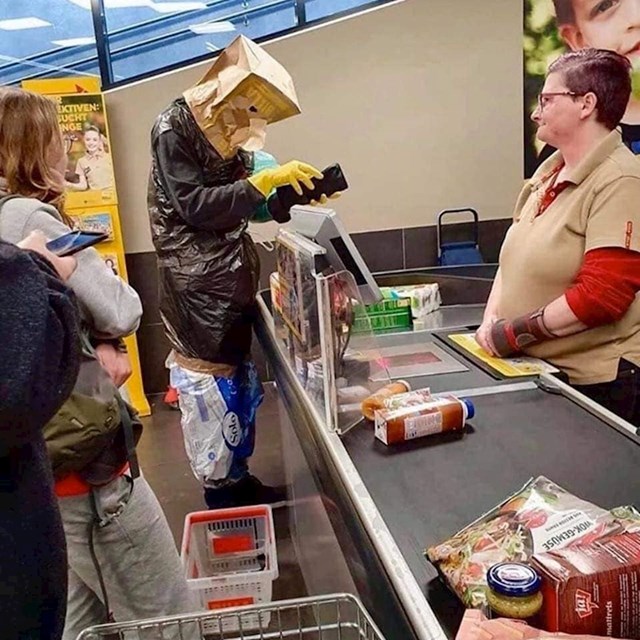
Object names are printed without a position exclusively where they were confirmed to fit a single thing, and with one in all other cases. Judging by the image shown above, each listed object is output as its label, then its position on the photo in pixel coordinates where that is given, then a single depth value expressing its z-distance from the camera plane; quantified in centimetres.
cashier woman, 170
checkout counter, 96
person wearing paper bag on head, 242
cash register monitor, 156
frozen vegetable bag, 84
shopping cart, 99
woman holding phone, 140
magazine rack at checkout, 141
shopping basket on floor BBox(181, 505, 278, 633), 230
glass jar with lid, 72
